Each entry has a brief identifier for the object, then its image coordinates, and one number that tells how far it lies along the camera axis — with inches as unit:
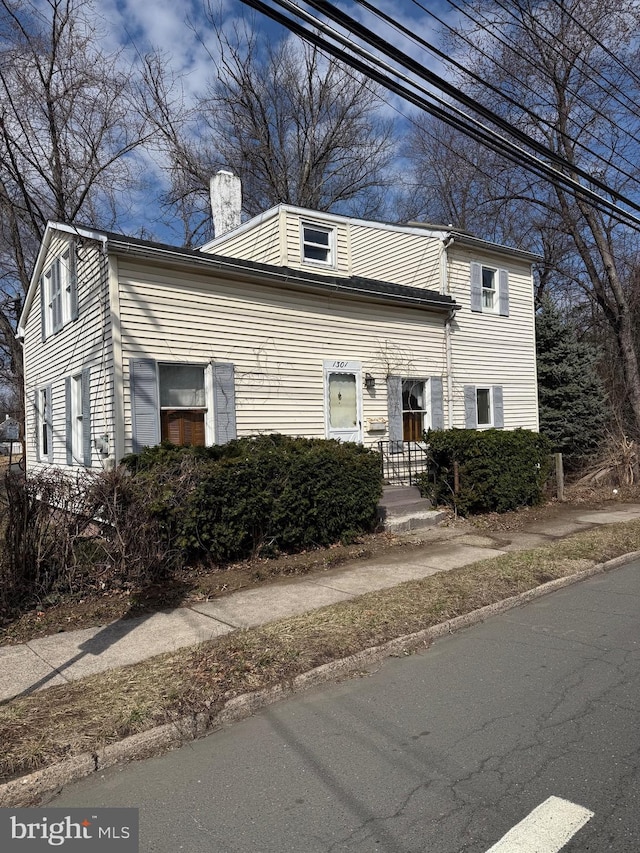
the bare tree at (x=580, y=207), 703.7
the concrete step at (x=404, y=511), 425.1
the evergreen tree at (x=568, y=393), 748.6
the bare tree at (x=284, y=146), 1127.6
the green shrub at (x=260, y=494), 297.6
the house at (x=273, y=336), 408.2
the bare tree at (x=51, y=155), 734.5
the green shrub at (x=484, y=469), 466.3
